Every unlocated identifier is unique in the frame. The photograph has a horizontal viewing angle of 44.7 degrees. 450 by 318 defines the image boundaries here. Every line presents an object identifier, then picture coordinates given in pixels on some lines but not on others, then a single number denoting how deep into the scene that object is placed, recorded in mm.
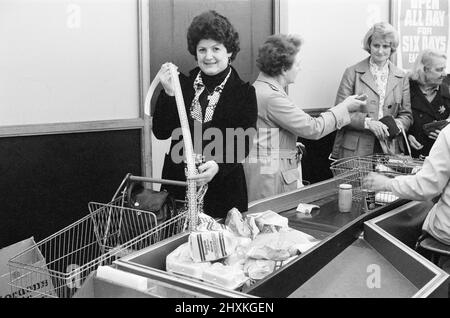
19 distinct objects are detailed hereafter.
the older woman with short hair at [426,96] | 4199
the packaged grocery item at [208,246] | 1825
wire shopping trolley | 1719
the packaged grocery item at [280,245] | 1927
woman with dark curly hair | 2682
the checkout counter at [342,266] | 1616
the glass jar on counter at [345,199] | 2676
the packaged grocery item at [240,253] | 1904
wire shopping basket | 2869
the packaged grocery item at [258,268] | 1800
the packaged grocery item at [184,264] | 1771
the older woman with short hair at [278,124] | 3141
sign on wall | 5711
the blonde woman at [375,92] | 4180
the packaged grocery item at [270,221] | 2223
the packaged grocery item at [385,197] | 2668
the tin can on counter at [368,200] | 2680
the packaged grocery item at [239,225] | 2188
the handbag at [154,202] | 2252
